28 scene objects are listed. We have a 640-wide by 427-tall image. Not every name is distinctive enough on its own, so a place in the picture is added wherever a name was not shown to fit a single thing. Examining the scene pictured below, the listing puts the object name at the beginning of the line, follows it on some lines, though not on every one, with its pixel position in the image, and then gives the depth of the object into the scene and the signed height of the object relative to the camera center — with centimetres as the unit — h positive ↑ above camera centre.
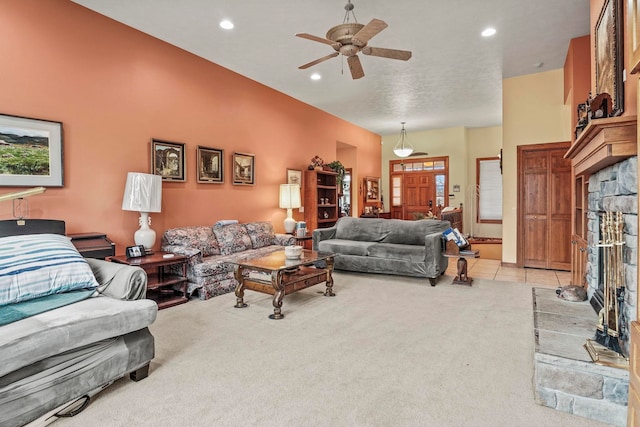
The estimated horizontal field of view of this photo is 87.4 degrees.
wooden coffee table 334 -72
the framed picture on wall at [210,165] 485 +69
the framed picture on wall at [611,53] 203 +104
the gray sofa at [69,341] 163 -70
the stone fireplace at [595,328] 176 -80
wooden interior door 535 +4
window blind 921 +52
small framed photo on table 368 -44
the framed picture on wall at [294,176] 655 +69
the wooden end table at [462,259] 452 -69
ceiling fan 293 +158
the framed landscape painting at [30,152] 308 +58
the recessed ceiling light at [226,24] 384 +218
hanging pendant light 990 +206
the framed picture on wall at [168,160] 428 +68
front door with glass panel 966 +72
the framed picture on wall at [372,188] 949 +64
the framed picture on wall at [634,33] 135 +74
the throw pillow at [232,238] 467 -39
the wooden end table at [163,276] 354 -78
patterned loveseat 395 -50
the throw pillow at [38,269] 197 -36
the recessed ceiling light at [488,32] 405 +218
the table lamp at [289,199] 607 +21
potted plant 745 +94
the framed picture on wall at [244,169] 540 +70
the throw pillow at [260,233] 513 -35
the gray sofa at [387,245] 459 -53
